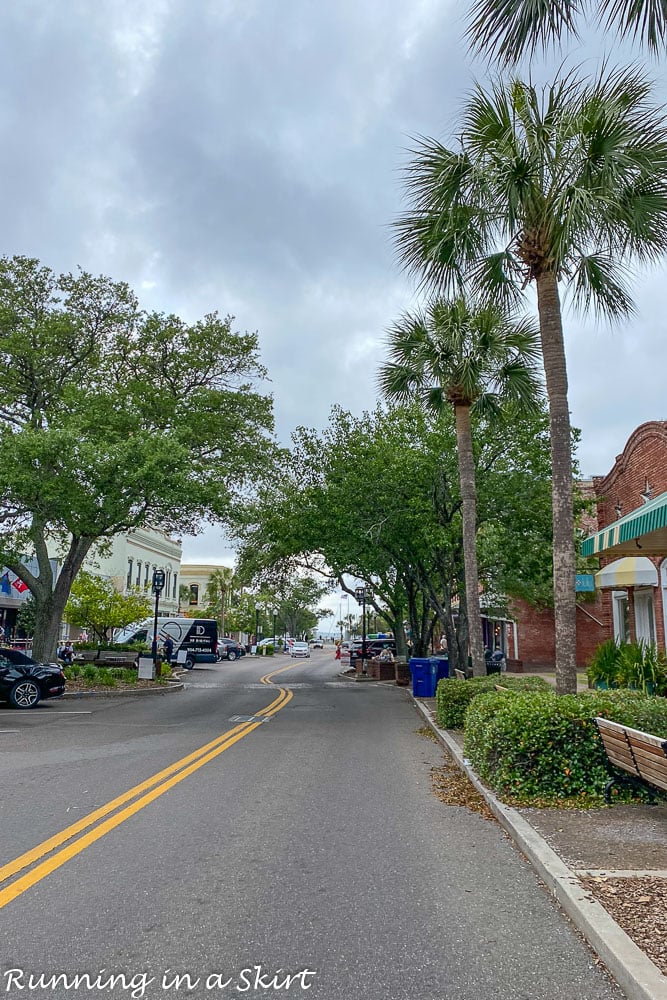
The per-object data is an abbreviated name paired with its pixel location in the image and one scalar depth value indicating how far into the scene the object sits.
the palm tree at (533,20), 6.91
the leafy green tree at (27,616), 41.38
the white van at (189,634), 42.69
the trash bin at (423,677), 21.72
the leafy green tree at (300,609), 35.92
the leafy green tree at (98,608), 30.22
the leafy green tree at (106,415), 18.20
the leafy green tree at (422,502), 21.58
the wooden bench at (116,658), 32.03
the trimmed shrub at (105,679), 23.39
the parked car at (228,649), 58.28
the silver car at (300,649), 72.44
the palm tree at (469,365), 16.14
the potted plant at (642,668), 14.52
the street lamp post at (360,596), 35.66
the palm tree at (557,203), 9.81
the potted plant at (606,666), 16.26
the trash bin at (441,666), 21.81
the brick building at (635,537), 11.07
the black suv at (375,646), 50.80
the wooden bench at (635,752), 6.43
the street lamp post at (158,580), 25.71
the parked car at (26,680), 17.80
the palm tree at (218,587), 81.19
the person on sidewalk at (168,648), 38.42
